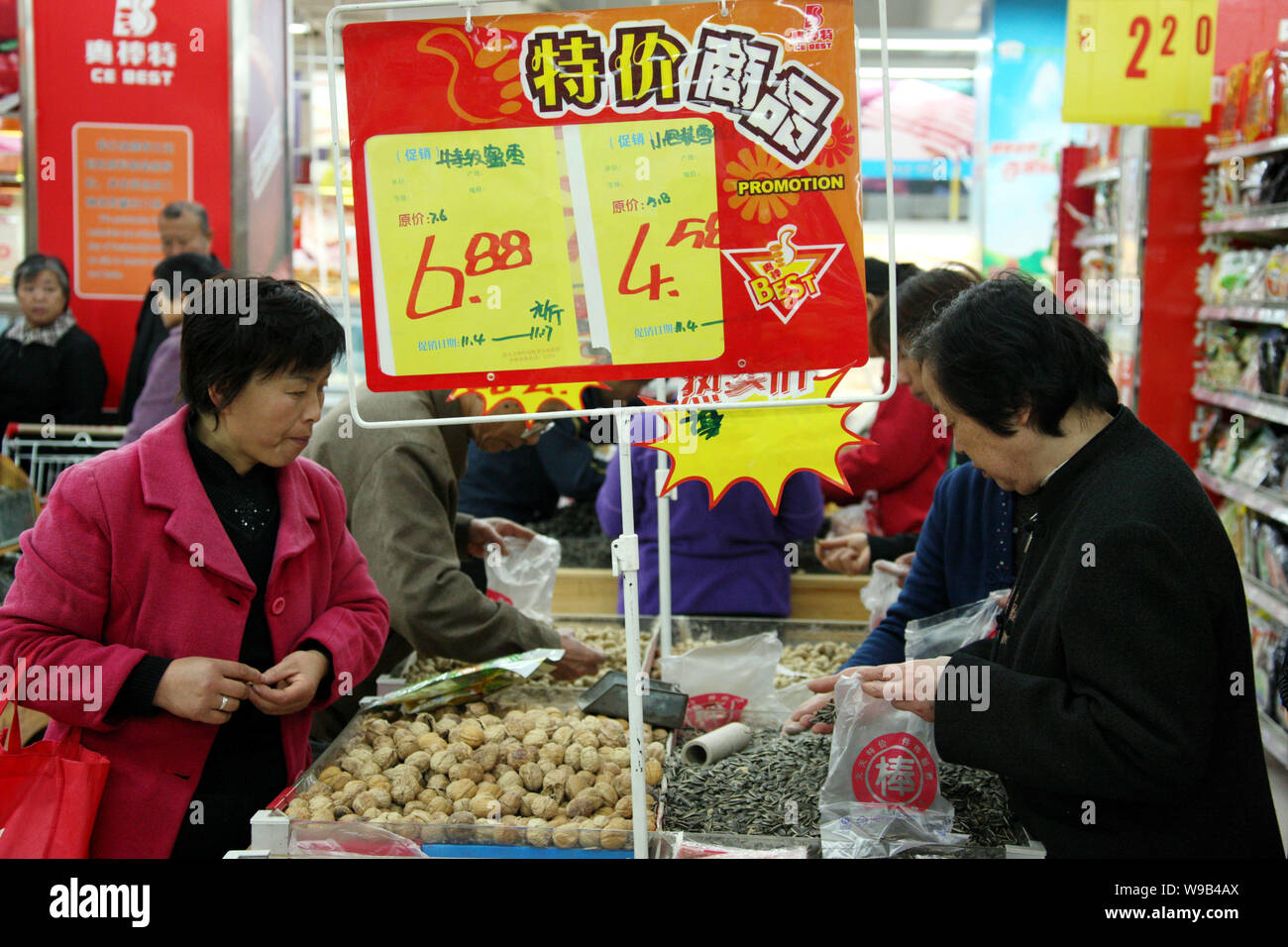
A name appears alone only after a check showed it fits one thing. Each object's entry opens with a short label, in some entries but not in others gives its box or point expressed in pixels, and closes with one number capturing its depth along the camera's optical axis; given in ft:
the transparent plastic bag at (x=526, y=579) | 10.36
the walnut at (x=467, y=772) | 6.68
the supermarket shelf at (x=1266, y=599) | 14.52
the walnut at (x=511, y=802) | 6.44
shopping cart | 14.49
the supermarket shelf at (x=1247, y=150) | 14.18
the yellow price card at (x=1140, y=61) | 14.93
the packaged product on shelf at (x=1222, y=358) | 16.62
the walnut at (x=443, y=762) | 6.78
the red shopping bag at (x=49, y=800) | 5.54
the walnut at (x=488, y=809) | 6.31
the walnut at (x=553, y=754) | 6.98
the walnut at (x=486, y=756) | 6.90
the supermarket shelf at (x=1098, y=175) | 19.98
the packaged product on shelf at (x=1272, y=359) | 14.85
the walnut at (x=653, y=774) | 6.77
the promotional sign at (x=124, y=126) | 18.45
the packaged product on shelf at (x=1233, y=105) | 15.88
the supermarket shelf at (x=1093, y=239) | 20.49
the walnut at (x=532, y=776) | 6.68
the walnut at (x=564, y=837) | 5.83
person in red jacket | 10.69
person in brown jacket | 8.07
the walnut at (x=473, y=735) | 7.21
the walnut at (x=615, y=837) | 5.89
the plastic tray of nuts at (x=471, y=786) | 5.83
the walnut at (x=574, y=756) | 6.92
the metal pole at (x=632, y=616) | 4.98
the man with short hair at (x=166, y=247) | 17.15
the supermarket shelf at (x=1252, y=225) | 14.20
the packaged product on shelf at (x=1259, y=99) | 14.73
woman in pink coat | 5.80
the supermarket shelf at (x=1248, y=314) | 14.25
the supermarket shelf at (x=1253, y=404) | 14.56
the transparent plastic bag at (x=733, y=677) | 8.29
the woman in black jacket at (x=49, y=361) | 17.58
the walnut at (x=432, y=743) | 7.09
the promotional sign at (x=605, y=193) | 5.16
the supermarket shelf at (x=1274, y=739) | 14.06
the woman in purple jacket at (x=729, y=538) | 10.89
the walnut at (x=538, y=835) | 5.83
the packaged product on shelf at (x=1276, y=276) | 14.34
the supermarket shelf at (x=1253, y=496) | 14.40
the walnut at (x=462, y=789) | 6.53
